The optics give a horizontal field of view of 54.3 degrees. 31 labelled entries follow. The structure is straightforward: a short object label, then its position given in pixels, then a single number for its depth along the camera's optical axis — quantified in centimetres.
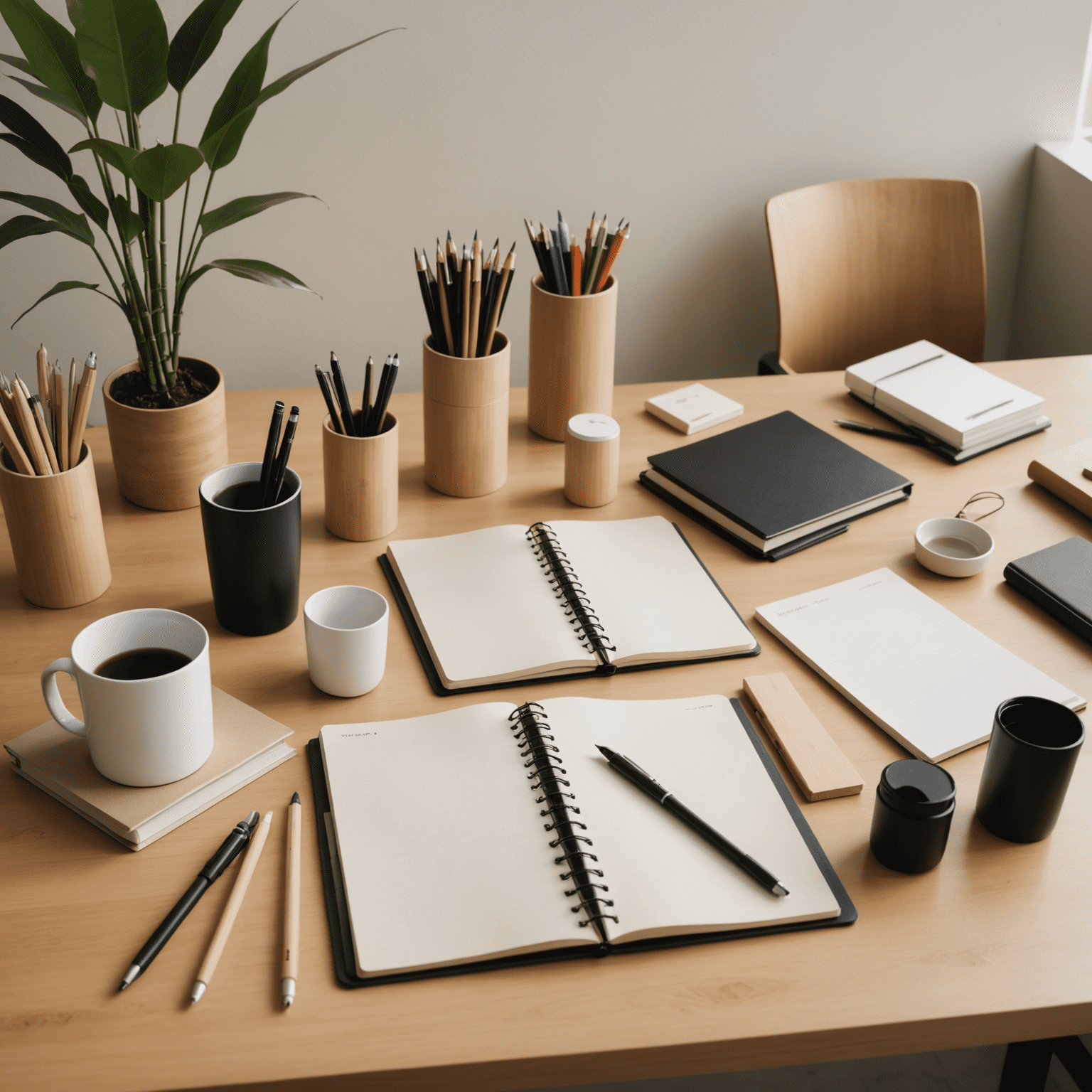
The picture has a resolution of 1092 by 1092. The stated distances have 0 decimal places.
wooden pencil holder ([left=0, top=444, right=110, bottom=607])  104
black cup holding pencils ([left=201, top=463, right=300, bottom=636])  102
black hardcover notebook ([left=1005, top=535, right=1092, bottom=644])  112
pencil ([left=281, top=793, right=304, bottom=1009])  74
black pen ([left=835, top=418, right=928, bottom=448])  146
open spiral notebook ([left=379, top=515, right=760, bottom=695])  105
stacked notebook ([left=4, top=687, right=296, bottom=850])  85
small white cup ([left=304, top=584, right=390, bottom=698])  97
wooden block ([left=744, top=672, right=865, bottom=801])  92
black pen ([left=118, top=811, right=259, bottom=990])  75
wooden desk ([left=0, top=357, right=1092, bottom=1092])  71
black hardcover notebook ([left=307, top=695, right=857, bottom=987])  78
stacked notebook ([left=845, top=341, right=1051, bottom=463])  143
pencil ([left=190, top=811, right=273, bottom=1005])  74
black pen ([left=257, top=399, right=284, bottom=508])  102
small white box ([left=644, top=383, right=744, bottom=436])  149
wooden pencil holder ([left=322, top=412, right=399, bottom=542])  118
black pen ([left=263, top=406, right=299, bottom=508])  102
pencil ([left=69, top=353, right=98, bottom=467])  106
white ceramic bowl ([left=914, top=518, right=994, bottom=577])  119
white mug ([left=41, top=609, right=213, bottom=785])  83
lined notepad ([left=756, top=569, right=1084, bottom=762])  99
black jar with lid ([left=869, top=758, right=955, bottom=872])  82
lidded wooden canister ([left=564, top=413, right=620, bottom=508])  127
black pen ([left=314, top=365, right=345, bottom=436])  113
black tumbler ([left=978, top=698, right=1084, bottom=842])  84
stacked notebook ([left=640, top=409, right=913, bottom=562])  125
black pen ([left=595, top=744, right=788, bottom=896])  82
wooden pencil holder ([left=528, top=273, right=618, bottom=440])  137
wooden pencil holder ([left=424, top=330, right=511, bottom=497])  126
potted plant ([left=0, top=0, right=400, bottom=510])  102
